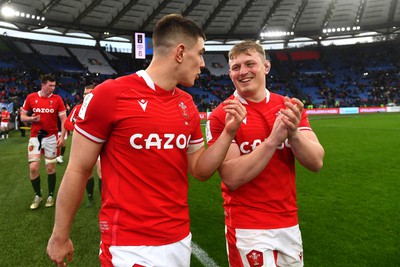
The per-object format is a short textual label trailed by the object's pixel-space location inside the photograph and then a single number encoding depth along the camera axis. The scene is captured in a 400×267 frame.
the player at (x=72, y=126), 5.93
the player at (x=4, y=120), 18.69
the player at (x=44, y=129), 6.46
